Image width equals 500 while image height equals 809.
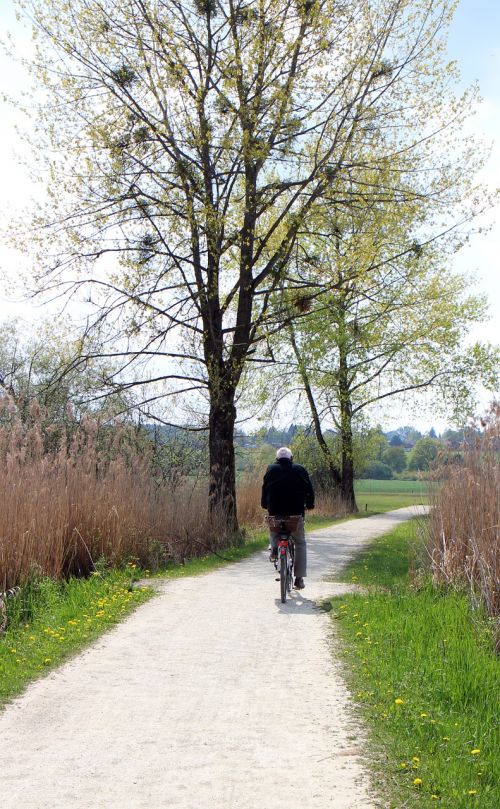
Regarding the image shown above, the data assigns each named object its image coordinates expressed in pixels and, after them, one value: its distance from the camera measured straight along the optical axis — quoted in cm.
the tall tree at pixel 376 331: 2097
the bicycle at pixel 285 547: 1130
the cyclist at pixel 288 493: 1173
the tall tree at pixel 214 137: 1958
